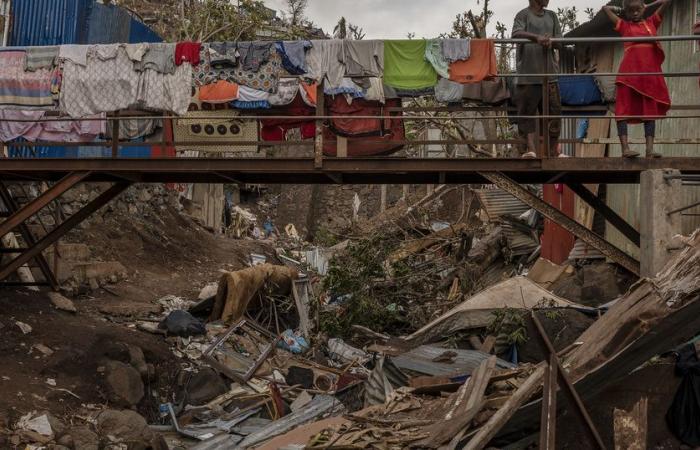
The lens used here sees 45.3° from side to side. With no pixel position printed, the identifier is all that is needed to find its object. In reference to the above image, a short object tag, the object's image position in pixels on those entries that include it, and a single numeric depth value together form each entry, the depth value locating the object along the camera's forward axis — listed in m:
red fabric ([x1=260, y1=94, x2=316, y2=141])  10.12
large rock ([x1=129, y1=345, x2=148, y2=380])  12.10
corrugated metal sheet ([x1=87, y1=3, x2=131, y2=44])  16.30
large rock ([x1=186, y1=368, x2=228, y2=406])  12.59
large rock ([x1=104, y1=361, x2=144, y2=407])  11.16
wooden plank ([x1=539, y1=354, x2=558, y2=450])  5.18
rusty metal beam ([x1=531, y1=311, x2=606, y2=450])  5.15
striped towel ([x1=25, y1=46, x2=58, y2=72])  10.06
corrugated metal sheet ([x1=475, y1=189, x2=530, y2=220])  20.12
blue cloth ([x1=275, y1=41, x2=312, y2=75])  9.54
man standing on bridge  9.34
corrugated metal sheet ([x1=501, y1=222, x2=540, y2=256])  17.75
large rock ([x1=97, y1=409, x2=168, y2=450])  9.84
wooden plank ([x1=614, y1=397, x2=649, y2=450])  6.84
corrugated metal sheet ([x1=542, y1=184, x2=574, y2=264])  16.05
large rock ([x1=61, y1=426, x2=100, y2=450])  9.39
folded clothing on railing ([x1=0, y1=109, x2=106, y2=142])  10.51
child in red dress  8.65
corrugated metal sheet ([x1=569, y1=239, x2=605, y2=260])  14.95
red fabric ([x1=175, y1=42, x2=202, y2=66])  9.83
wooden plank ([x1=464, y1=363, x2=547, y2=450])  6.49
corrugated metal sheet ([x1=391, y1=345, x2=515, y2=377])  10.54
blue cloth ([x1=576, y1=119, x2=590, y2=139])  15.03
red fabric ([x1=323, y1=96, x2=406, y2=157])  9.90
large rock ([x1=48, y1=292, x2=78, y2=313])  13.12
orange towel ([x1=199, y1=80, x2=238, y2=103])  9.86
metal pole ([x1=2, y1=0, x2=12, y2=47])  14.63
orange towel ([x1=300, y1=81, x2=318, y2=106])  9.90
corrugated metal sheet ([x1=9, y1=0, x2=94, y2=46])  14.99
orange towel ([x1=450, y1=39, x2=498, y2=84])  9.23
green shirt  9.34
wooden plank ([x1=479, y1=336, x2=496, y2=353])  11.80
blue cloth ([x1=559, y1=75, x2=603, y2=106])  10.49
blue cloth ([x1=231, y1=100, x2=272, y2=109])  9.95
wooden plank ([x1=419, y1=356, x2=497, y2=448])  6.91
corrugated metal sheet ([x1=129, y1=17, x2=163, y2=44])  18.06
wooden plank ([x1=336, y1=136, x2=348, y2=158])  9.95
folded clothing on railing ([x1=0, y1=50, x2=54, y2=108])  10.09
